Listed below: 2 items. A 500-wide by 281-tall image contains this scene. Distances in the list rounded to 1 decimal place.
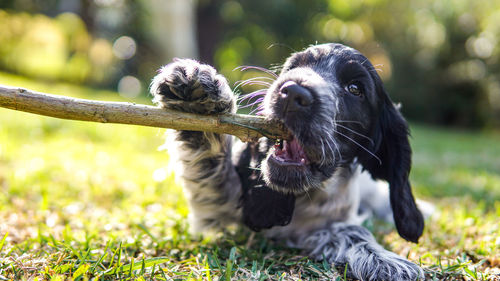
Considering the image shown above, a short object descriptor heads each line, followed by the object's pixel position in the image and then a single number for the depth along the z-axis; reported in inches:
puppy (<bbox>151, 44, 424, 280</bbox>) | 28.3
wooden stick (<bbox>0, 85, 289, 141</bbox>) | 26.5
